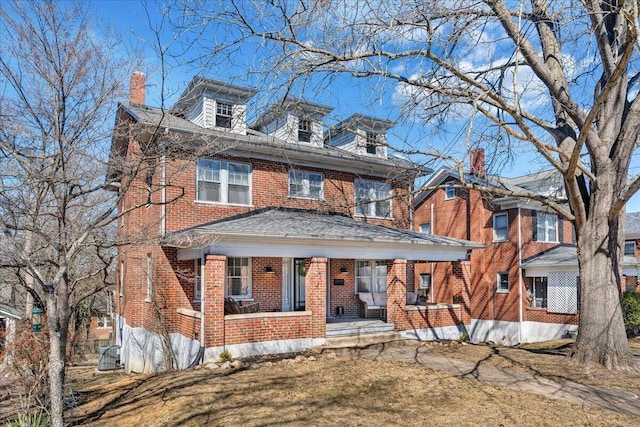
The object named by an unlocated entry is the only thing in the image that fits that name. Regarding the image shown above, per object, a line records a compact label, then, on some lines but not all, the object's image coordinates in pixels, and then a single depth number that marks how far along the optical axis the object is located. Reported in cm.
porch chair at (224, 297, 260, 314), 1208
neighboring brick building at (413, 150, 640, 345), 1933
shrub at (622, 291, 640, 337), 1630
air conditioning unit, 1634
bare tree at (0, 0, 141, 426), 675
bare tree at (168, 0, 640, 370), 840
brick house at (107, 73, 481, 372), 1048
